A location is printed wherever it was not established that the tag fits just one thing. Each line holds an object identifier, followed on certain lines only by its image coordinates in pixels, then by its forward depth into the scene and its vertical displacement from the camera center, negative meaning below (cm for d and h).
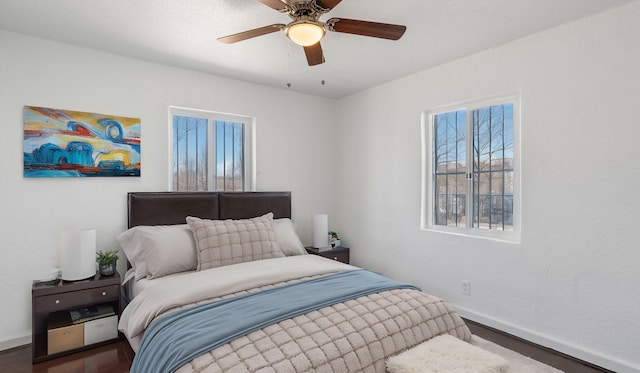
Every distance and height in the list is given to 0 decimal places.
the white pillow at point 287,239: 329 -55
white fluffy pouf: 147 -81
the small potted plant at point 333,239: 415 -69
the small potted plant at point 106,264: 271 -65
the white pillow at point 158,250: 260 -53
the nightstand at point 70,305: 237 -90
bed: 150 -70
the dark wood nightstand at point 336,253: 382 -80
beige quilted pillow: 270 -49
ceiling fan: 178 +92
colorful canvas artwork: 264 +34
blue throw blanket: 151 -70
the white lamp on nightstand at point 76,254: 253 -54
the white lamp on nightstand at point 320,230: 393 -53
